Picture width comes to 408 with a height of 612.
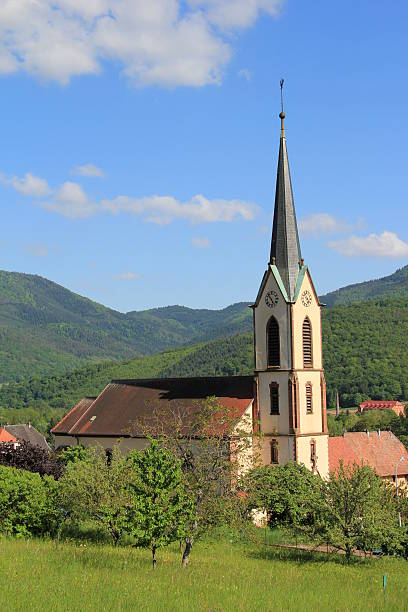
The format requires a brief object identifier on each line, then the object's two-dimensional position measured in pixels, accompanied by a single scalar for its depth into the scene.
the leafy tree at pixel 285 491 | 41.28
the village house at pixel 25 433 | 110.65
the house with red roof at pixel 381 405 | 144.75
